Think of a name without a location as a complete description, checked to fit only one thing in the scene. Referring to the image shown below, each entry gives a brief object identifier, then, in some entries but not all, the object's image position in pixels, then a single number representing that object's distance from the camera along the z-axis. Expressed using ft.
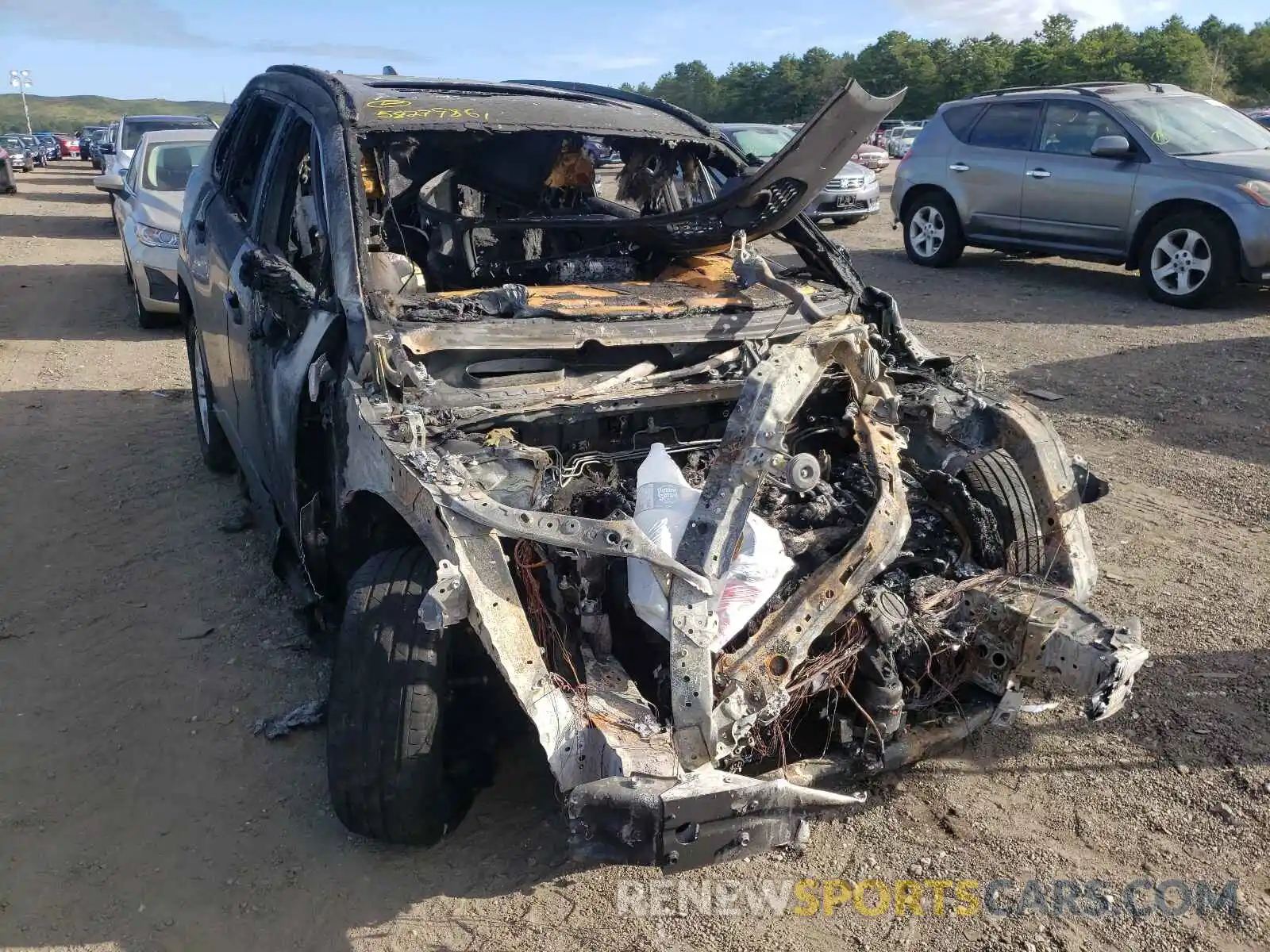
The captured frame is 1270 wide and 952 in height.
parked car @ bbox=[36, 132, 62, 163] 119.65
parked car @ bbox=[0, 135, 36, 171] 100.07
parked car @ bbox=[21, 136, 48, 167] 109.17
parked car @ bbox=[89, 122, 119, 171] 63.37
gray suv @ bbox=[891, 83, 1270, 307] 29.53
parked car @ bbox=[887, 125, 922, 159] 101.81
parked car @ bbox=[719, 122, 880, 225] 48.29
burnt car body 8.23
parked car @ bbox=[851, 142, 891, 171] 60.72
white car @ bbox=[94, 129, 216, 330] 28.25
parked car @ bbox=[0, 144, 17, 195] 77.05
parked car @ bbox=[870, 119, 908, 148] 106.01
